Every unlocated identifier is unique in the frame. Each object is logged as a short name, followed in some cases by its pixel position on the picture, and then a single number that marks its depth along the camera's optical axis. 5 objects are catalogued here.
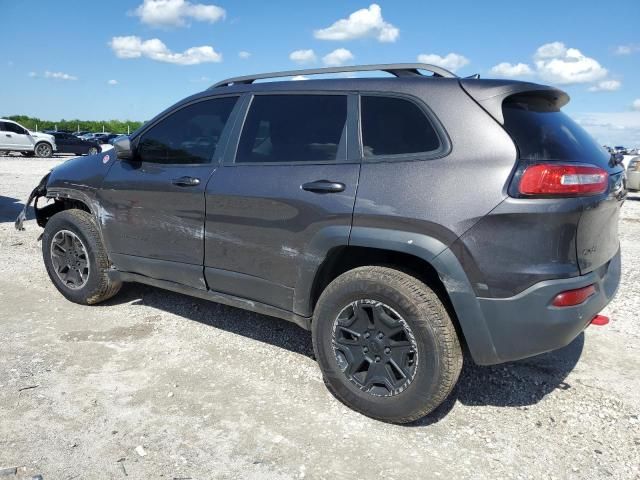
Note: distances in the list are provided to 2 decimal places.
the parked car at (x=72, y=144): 28.98
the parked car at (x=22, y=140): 24.80
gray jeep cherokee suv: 2.48
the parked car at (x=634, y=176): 11.40
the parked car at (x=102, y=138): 36.46
